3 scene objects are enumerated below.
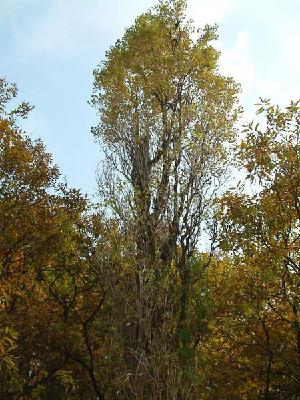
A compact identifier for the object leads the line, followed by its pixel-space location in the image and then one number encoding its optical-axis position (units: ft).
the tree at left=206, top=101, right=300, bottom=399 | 34.24
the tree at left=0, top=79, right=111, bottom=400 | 37.40
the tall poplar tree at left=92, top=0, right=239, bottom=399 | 37.42
